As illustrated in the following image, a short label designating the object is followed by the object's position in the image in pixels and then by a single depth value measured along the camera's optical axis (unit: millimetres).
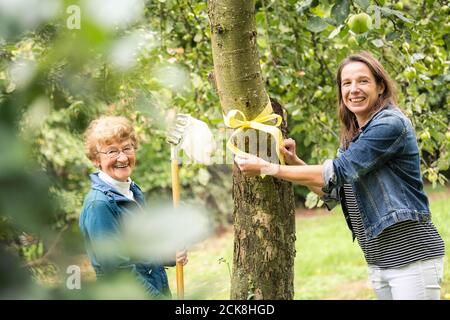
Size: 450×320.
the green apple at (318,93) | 3129
